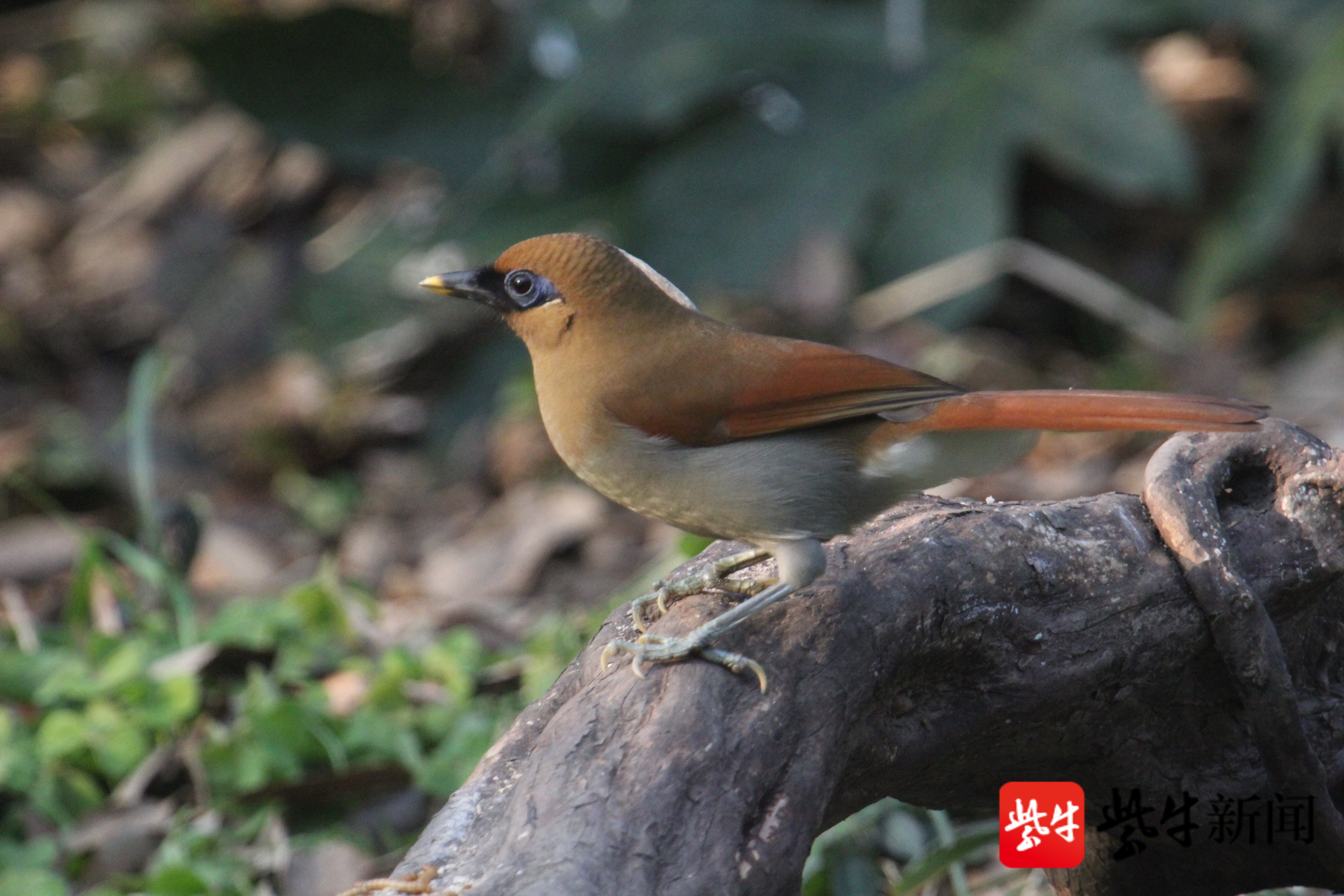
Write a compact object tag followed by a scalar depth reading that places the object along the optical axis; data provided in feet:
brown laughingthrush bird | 16.60
